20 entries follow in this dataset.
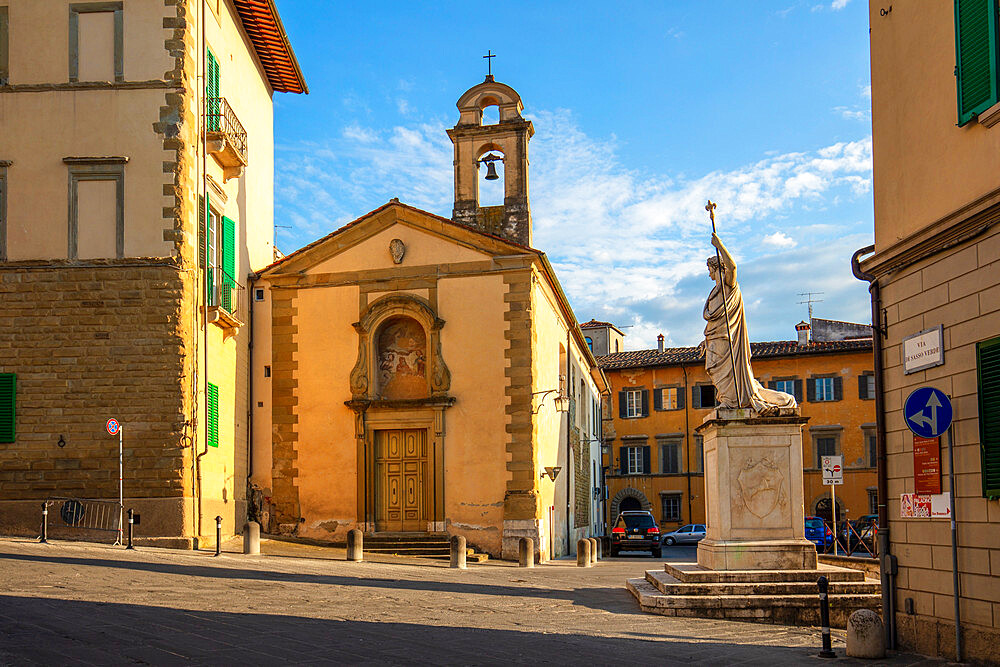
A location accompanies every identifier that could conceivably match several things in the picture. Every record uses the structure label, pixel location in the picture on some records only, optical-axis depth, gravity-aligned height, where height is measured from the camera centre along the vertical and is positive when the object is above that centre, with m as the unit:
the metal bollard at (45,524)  17.97 -1.70
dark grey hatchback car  32.69 -3.68
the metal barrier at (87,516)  19.00 -1.64
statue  13.98 +1.03
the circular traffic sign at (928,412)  8.73 +0.05
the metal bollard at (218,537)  18.09 -1.99
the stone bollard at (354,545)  20.89 -2.49
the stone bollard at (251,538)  19.66 -2.17
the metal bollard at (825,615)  9.63 -1.86
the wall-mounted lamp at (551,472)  26.37 -1.32
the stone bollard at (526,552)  22.67 -2.89
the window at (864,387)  51.78 +1.57
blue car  37.25 -4.32
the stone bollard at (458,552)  20.47 -2.60
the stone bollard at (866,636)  9.61 -2.07
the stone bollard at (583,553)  24.45 -3.17
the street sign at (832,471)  21.09 -1.10
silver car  47.44 -5.37
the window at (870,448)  50.34 -1.53
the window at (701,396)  53.72 +1.28
